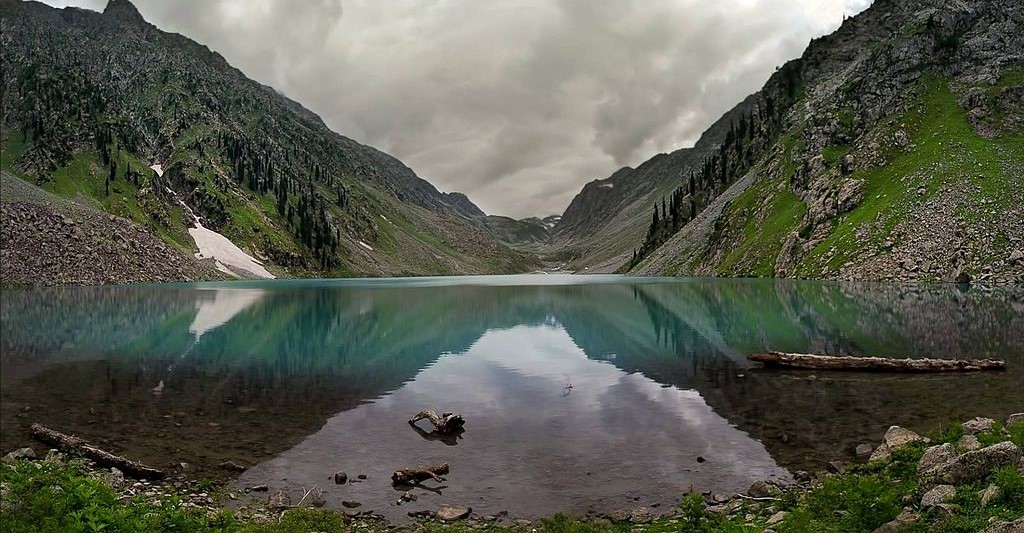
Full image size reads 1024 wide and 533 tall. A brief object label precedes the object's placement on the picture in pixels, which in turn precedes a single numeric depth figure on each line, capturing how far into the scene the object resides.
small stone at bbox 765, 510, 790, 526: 13.32
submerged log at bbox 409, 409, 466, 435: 22.94
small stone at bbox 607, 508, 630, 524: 15.09
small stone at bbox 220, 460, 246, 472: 19.09
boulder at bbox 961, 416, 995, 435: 16.80
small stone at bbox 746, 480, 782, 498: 16.33
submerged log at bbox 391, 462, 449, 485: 17.73
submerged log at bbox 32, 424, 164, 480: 18.33
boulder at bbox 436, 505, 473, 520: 15.39
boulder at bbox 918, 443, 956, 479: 13.75
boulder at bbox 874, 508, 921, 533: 11.10
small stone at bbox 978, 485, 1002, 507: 10.70
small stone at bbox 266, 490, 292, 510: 15.92
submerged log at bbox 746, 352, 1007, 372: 31.73
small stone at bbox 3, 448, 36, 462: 18.08
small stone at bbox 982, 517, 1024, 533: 9.19
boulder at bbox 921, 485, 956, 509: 11.42
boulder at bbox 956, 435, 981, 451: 14.69
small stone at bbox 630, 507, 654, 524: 14.94
